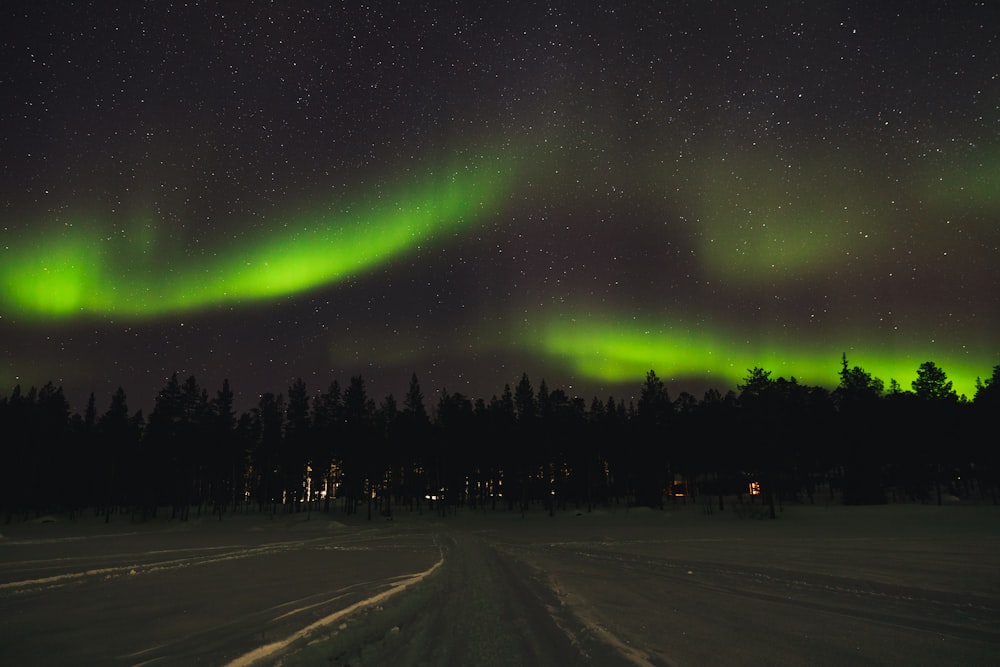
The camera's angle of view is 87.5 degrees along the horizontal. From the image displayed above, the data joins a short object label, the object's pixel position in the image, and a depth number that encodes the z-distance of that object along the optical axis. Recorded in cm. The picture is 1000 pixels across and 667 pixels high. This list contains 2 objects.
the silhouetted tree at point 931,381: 8720
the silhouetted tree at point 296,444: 8338
